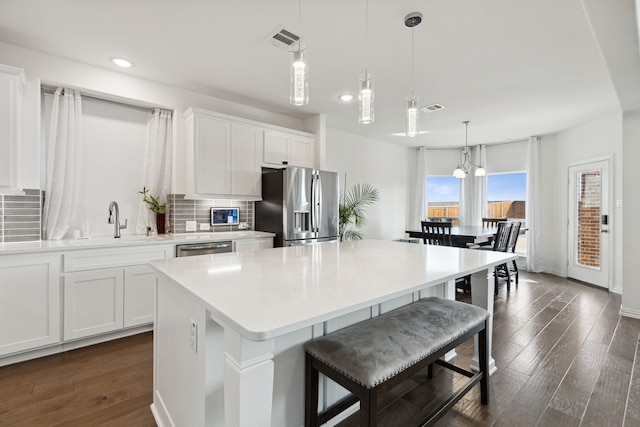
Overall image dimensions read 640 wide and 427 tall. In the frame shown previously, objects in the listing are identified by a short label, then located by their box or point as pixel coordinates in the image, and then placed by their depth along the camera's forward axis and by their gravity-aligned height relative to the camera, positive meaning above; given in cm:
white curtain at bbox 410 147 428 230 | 692 +50
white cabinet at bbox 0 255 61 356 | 225 -73
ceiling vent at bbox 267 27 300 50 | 241 +146
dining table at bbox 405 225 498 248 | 398 -30
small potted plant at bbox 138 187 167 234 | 344 +4
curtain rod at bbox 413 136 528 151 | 617 +154
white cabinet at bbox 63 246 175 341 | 252 -72
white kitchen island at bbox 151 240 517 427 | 94 -33
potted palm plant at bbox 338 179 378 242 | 512 +8
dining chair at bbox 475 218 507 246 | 588 -16
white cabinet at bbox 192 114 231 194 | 345 +68
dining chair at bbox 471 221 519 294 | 416 -34
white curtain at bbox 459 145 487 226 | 651 +43
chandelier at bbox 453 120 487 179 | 530 +77
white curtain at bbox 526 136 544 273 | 571 +11
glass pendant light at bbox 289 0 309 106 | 169 +78
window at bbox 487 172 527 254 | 619 +38
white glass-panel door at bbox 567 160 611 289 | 462 -13
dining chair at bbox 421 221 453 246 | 419 -29
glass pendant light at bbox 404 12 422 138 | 214 +76
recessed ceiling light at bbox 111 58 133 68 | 287 +145
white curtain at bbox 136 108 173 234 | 344 +58
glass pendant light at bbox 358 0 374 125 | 193 +75
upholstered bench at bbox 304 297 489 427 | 119 -62
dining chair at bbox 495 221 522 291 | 449 -53
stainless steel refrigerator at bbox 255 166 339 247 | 371 +8
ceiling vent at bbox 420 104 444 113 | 412 +150
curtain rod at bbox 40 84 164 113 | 288 +119
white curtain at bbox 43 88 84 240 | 287 +43
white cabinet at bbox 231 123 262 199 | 376 +68
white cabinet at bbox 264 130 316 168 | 409 +92
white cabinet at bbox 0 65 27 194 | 238 +67
